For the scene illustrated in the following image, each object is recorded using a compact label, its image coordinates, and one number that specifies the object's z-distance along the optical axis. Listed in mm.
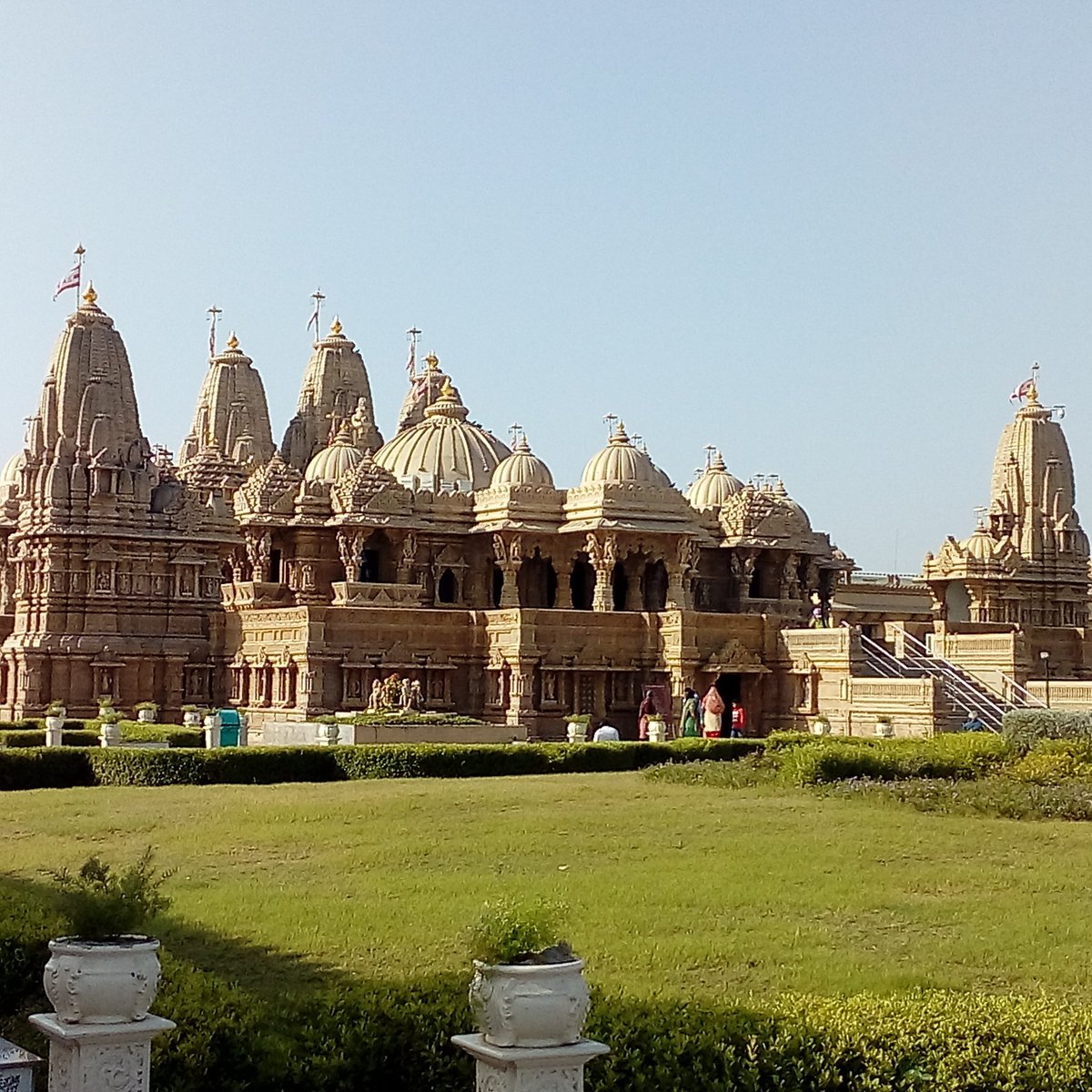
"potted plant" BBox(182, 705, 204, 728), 34531
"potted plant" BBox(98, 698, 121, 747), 26375
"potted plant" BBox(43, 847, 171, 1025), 7305
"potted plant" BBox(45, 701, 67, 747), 26800
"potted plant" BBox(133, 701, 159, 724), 35125
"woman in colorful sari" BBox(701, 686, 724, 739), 33750
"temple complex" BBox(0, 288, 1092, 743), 39188
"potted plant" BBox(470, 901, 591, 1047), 6902
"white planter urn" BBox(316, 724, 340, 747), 27453
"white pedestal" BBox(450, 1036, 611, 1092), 6871
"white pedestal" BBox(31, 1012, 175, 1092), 7219
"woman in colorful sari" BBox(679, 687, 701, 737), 32875
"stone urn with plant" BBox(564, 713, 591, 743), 29402
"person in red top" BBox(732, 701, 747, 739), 36256
